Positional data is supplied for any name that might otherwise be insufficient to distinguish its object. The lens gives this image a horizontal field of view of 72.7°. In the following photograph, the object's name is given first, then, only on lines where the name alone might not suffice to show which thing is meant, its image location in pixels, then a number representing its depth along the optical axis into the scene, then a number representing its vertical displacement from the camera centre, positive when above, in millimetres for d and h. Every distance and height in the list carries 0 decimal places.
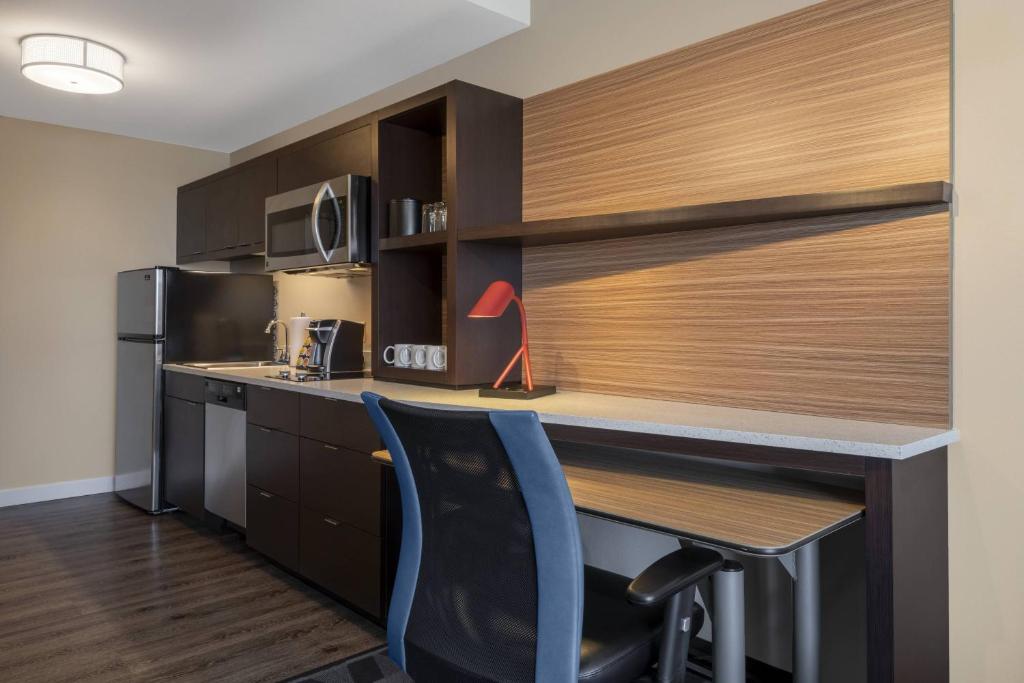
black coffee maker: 3232 -69
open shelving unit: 2617 +450
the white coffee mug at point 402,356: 2928 -89
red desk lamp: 2303 +71
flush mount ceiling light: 2963 +1178
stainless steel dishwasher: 3320 -578
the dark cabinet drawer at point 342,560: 2520 -864
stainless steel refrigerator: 4008 -19
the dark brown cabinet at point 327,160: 3057 +826
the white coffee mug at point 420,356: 2848 -87
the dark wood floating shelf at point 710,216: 1667 +347
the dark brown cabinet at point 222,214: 4040 +718
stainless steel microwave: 3000 +483
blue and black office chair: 1128 -415
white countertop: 1498 -223
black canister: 2924 +496
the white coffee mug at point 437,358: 2771 -93
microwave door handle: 3074 +511
